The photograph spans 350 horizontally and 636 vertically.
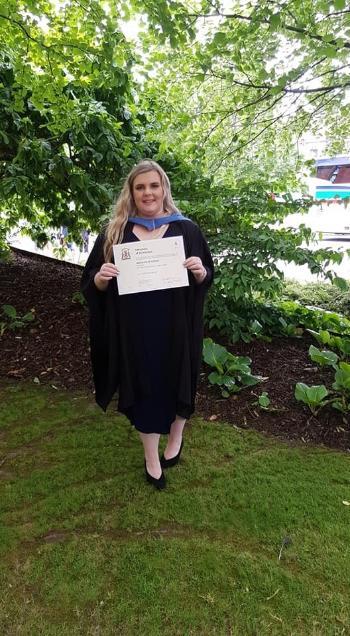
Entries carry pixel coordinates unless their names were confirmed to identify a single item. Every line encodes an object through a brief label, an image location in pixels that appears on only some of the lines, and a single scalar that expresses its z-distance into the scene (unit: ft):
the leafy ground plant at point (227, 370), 11.28
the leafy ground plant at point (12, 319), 14.69
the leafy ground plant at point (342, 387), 10.24
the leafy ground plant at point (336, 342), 12.38
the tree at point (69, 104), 10.37
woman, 6.59
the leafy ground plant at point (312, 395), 10.13
